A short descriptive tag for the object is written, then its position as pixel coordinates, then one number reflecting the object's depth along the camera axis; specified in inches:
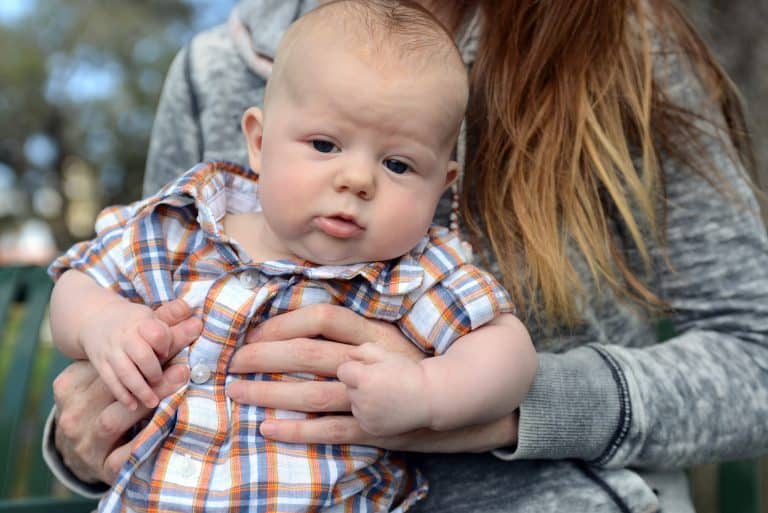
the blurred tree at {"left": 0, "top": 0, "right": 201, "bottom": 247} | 332.8
